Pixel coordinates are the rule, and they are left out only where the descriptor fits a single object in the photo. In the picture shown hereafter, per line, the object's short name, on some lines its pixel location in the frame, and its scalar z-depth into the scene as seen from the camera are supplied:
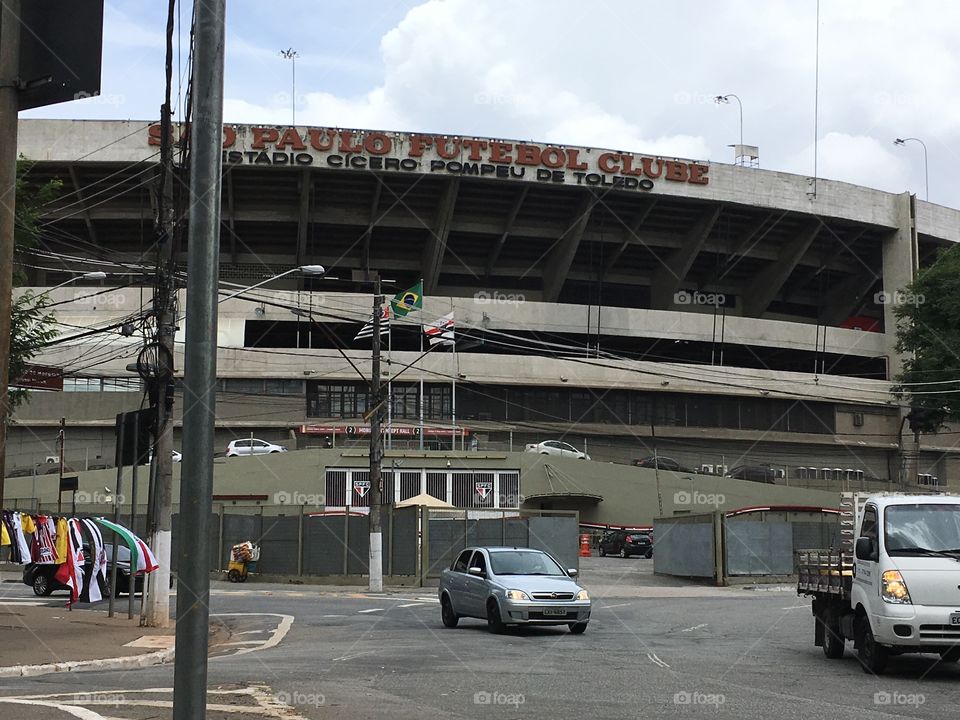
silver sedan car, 18.88
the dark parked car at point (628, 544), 50.53
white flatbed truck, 12.34
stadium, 56.38
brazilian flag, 44.56
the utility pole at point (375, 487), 33.25
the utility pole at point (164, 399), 18.97
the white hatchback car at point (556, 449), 55.34
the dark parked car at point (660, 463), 57.82
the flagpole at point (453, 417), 54.19
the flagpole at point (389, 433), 52.73
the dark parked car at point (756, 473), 59.06
